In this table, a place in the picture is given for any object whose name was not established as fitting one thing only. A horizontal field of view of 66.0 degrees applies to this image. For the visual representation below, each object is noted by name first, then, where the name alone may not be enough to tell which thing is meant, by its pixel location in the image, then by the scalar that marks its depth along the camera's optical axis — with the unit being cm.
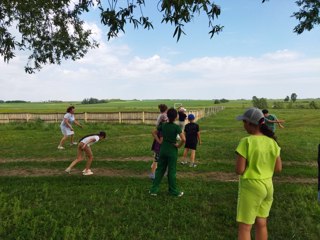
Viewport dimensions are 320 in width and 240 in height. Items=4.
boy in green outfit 514
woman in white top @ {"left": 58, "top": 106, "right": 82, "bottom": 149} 1097
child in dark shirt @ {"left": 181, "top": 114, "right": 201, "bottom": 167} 786
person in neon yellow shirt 284
